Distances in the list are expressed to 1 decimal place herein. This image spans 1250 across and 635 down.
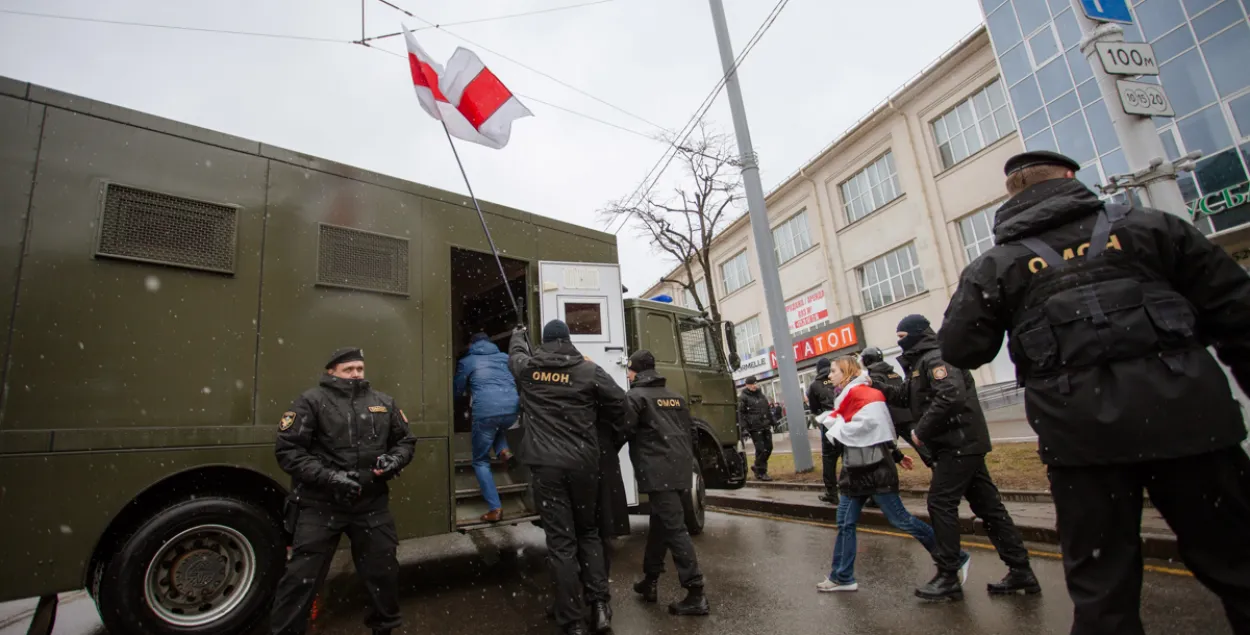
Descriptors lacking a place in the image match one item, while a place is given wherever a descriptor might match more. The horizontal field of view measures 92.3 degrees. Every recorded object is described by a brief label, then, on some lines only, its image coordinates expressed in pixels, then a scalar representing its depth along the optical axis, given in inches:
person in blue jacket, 191.0
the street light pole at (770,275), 367.6
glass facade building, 474.9
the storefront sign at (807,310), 878.3
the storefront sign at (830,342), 801.6
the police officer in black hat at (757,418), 420.2
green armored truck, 121.4
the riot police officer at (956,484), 145.1
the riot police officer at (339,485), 124.3
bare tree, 628.3
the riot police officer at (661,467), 153.9
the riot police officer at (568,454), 141.8
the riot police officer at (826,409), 276.8
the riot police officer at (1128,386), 70.4
